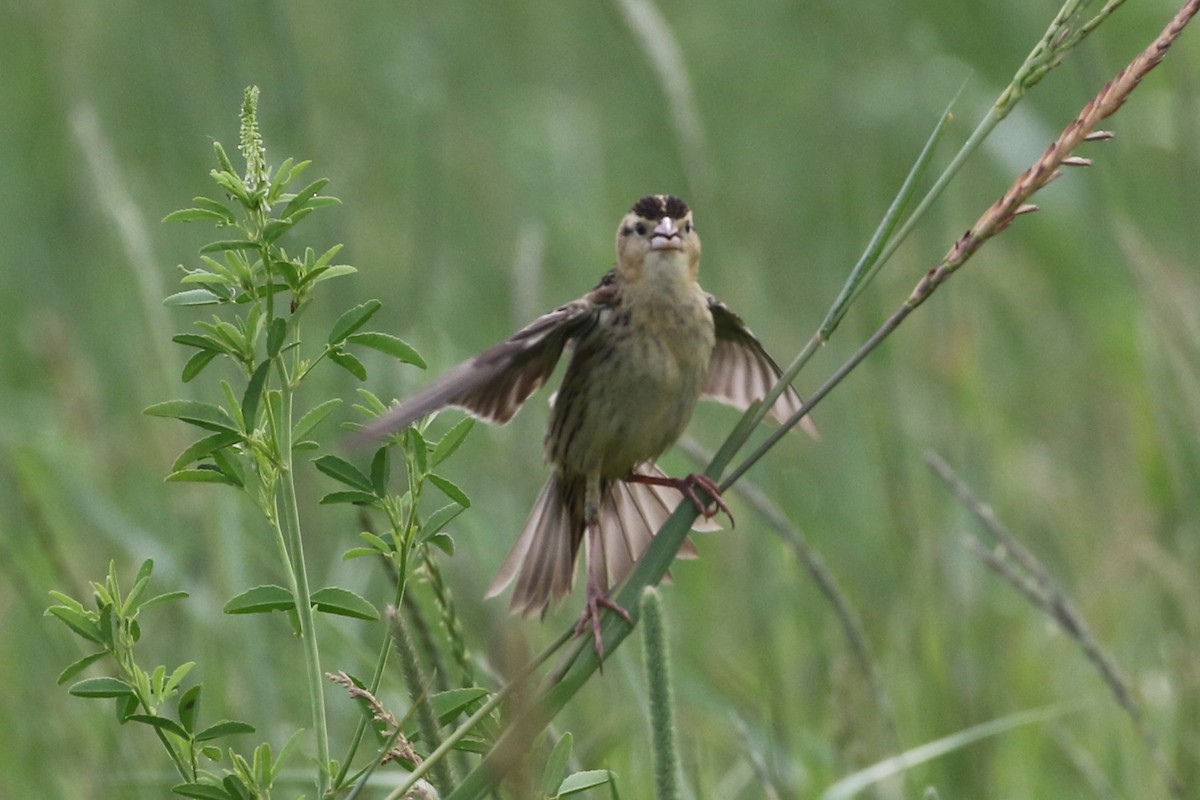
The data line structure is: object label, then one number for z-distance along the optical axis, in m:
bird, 7.88
